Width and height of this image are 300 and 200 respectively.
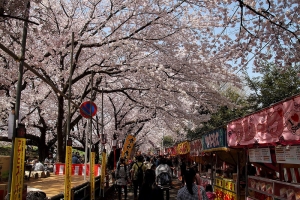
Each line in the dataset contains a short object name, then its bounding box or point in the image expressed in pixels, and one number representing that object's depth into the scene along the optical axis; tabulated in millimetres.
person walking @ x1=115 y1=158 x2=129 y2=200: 11203
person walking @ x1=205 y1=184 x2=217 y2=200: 6879
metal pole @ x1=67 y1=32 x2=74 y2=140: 7538
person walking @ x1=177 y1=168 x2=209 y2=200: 4848
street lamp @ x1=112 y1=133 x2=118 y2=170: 19000
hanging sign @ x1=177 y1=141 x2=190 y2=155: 18233
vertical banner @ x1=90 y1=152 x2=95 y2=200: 9261
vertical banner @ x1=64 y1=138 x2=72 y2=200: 6137
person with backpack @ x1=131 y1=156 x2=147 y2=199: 11047
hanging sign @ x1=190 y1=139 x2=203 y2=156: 13476
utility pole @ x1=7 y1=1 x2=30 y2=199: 3514
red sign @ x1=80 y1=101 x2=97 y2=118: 8688
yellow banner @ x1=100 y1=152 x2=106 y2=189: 11811
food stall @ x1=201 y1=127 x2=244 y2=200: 8516
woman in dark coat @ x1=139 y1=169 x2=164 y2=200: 5340
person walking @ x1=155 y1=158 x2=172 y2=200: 10733
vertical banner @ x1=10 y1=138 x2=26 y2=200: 3479
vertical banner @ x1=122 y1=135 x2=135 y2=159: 16906
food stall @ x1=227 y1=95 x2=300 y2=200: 4895
